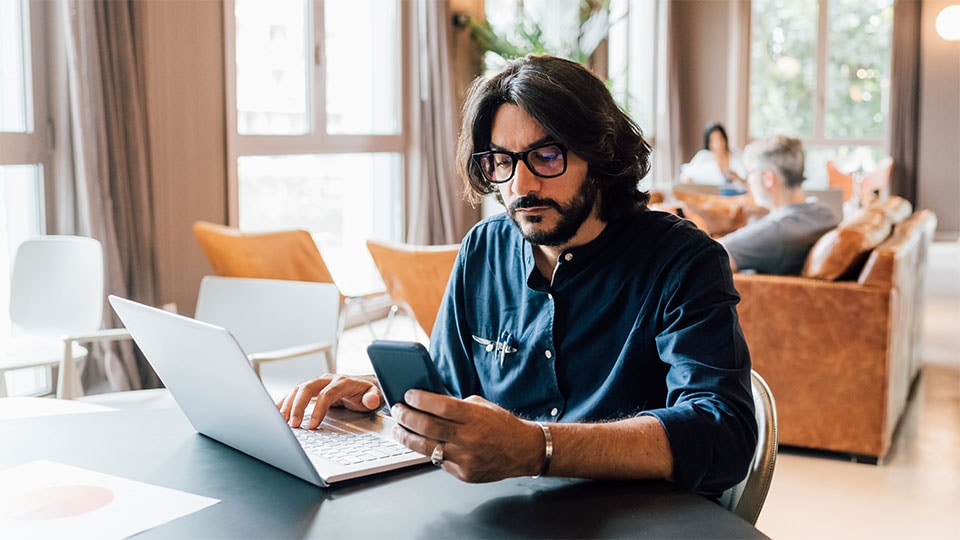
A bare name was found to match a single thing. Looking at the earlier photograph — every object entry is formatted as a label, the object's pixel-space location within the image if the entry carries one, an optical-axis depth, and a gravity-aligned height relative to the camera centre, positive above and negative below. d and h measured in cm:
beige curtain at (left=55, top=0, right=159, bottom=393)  350 +5
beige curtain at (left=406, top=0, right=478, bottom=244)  605 +22
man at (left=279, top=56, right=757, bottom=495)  128 -20
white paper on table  103 -37
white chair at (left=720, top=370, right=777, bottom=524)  128 -40
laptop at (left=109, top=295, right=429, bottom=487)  113 -30
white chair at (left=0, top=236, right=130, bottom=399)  297 -37
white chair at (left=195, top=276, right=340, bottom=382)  279 -41
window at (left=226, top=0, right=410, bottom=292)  500 +30
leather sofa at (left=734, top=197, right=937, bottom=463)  347 -61
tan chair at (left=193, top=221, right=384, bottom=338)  349 -29
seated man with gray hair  371 -25
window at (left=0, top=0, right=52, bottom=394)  351 +16
